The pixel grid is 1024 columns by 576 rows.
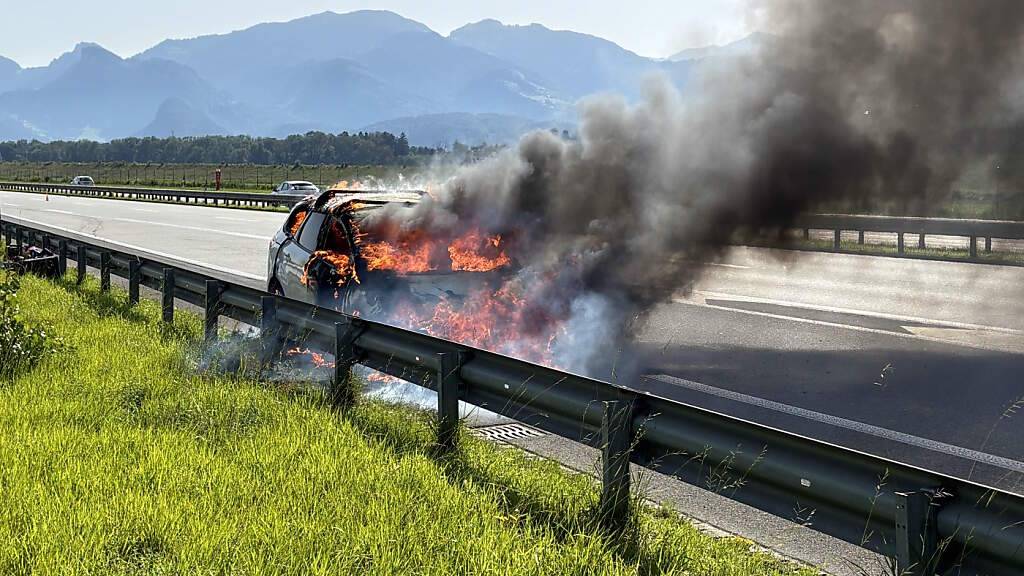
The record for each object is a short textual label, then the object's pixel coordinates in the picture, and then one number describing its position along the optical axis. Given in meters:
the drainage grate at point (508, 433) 6.97
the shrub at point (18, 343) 8.00
